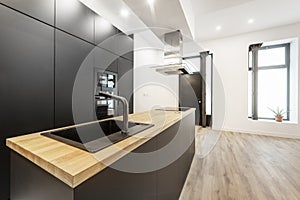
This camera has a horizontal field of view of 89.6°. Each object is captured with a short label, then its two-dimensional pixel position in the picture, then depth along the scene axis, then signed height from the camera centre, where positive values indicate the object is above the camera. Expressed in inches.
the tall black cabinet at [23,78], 57.3 +8.9
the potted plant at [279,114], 173.5 -15.4
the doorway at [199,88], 217.2 +19.2
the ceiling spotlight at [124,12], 126.6 +75.3
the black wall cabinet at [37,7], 60.4 +39.6
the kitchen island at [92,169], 20.9 -12.2
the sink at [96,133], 30.0 -9.0
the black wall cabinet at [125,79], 133.5 +19.4
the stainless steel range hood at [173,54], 131.7 +42.1
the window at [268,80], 181.3 +26.2
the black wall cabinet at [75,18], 78.4 +46.2
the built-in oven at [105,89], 105.7 +8.0
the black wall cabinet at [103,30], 103.4 +50.7
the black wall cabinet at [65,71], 77.2 +15.0
